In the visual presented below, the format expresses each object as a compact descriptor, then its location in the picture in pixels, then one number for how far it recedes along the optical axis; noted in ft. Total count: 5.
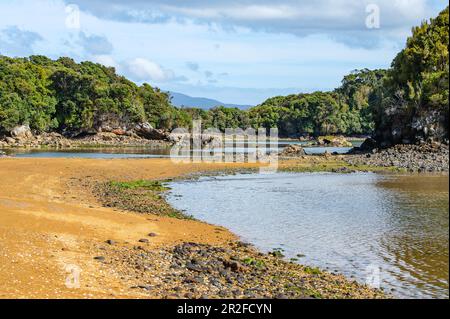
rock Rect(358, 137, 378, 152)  285.02
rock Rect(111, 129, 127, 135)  456.45
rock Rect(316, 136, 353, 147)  445.37
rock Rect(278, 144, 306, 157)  275.43
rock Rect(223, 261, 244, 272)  56.29
